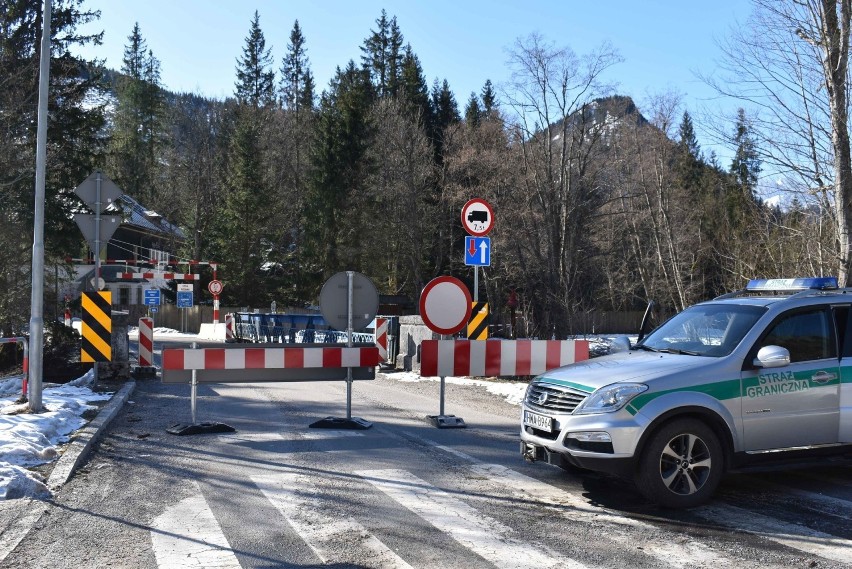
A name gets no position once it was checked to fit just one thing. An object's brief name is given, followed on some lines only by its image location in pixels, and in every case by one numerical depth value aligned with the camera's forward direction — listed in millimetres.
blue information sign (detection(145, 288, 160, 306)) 35594
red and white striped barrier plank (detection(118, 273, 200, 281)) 35781
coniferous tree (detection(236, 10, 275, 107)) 69438
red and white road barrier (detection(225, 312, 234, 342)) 33438
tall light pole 10859
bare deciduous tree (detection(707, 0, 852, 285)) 12875
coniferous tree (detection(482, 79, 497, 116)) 66938
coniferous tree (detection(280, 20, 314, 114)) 70812
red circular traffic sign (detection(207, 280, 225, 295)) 41625
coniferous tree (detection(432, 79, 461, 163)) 58531
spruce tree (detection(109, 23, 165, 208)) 64812
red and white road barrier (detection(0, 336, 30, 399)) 12392
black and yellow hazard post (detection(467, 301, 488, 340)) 13852
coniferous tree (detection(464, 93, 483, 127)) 59722
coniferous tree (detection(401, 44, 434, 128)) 57250
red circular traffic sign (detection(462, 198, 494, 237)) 12180
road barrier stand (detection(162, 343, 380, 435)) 9562
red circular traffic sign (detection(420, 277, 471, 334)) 10523
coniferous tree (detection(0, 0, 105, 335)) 20062
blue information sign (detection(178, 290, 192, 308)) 41816
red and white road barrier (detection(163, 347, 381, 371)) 9500
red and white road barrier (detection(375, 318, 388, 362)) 19969
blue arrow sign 12430
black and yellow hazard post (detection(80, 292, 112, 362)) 12797
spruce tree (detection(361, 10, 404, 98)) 62938
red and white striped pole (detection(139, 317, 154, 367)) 16734
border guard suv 6391
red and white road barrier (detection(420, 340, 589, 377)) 10075
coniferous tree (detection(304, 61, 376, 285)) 51500
